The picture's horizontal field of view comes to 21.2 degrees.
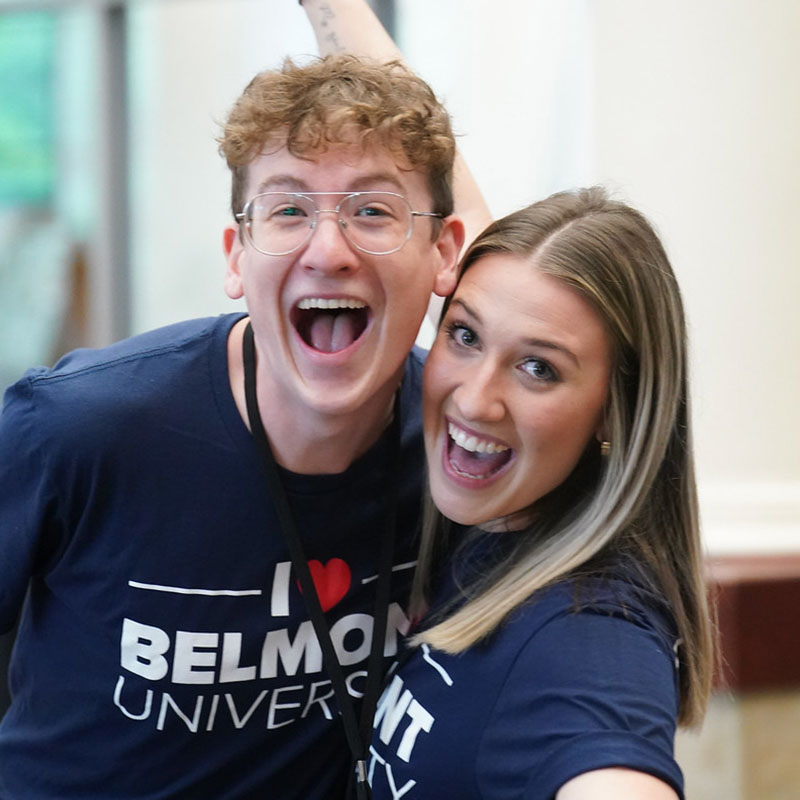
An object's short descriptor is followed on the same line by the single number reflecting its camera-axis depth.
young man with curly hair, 1.54
